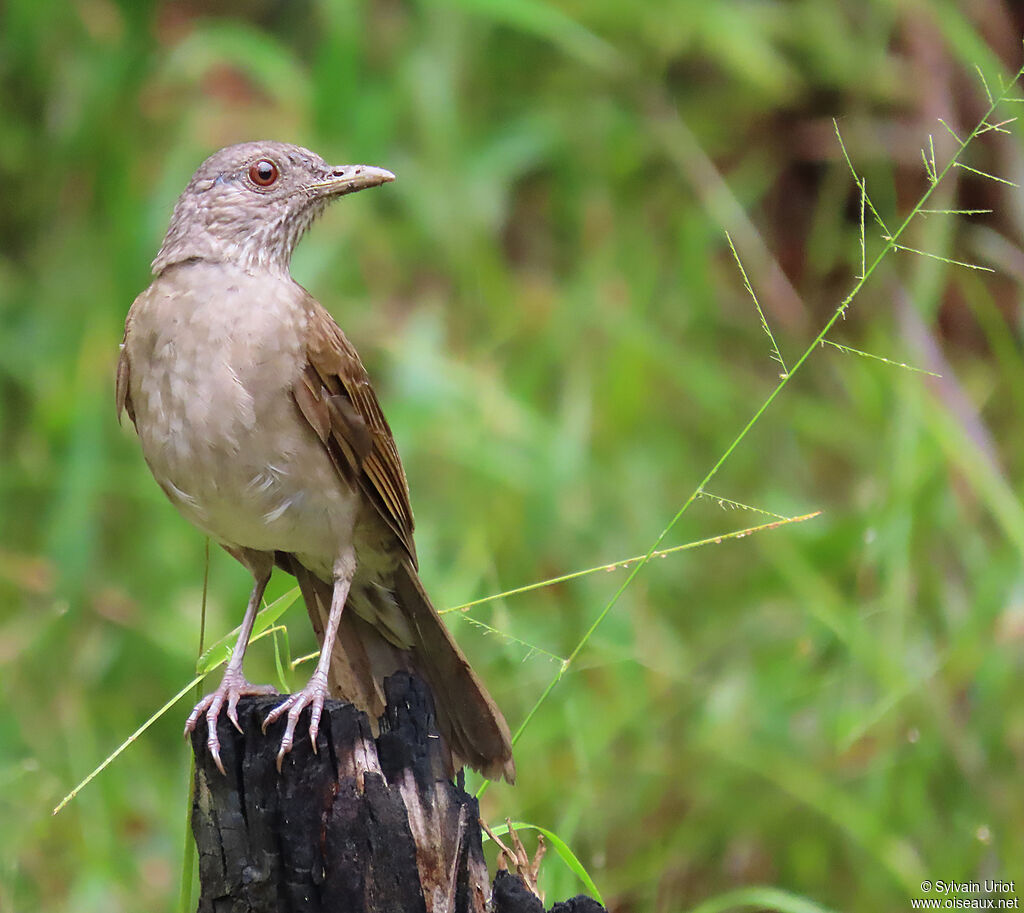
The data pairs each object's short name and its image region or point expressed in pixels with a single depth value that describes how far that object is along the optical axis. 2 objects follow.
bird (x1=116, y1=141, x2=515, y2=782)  7.04
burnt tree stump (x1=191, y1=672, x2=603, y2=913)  5.71
